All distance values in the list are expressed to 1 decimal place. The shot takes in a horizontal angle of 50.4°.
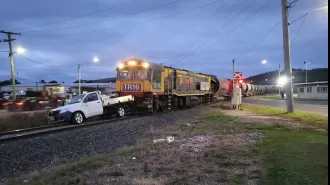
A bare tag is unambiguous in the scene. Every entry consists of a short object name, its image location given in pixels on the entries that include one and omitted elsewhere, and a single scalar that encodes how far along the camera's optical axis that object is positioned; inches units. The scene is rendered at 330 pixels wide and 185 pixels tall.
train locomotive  978.1
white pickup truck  783.7
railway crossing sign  1025.5
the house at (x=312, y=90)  2400.8
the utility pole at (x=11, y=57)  1508.4
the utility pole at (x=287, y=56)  884.6
